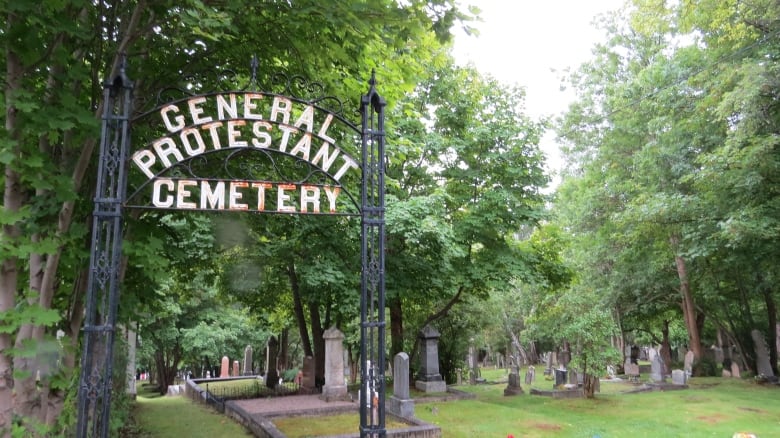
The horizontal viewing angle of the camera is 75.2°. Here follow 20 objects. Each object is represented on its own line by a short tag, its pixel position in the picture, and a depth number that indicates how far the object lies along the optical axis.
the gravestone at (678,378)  20.41
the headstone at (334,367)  15.31
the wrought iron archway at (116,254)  4.49
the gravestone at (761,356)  21.77
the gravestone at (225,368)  28.66
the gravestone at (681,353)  37.18
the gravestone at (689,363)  24.80
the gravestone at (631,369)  26.98
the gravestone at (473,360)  29.73
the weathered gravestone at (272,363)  20.55
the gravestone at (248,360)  27.45
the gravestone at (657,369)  22.16
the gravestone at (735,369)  24.09
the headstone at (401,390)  12.11
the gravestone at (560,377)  20.67
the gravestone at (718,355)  29.10
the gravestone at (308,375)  18.56
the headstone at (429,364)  17.88
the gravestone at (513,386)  18.84
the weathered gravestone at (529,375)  24.39
